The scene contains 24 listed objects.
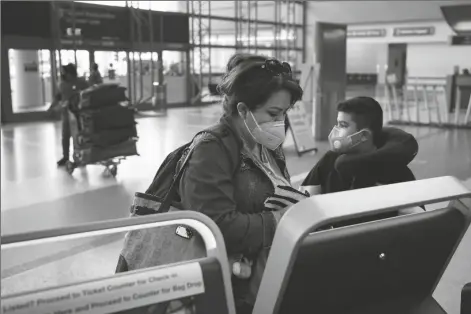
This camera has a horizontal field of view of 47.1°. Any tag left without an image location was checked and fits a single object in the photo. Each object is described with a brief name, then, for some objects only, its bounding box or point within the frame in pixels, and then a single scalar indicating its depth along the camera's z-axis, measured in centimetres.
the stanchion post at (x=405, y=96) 1310
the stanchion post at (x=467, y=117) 1230
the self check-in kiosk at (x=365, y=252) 125
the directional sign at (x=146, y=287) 103
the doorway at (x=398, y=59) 2547
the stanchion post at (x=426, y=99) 1292
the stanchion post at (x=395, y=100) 1359
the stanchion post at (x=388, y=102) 1400
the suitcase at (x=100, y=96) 670
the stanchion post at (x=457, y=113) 1252
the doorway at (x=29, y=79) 1476
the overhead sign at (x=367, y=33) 2341
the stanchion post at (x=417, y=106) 1289
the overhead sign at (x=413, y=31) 2180
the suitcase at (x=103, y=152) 695
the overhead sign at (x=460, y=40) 1661
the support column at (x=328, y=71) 956
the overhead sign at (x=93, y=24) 1416
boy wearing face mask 237
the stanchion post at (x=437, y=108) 1269
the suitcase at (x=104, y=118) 682
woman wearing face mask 154
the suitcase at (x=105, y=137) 688
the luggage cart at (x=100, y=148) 701
